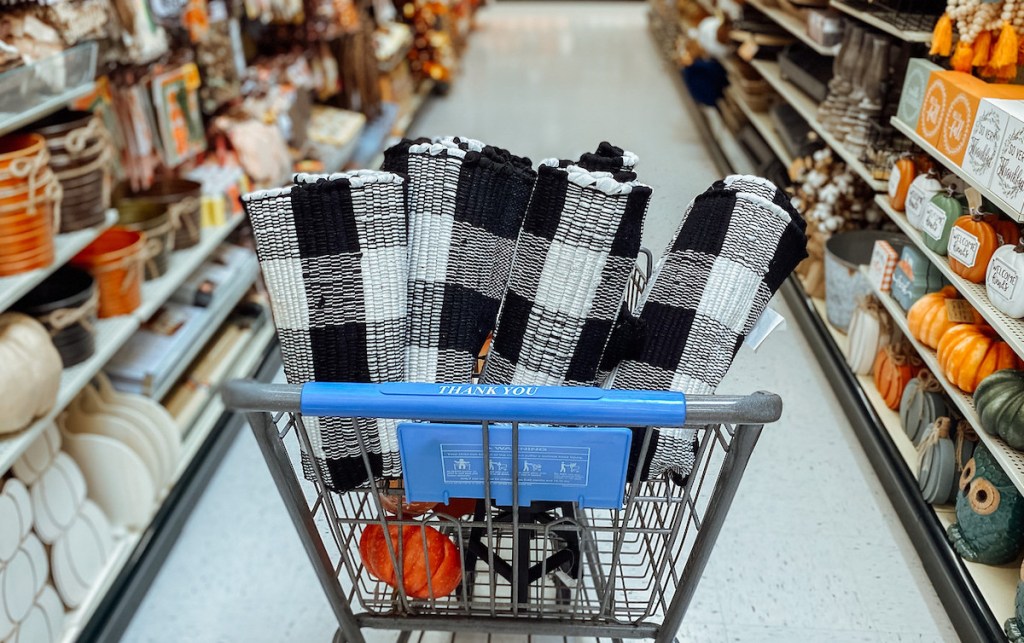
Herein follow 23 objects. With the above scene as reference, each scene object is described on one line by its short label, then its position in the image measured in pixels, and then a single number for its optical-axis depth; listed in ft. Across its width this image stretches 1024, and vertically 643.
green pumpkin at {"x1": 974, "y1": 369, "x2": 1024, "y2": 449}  5.67
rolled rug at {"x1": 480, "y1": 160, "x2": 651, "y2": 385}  3.14
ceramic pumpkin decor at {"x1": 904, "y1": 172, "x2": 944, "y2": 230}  7.34
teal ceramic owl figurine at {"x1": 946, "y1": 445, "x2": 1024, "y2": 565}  5.90
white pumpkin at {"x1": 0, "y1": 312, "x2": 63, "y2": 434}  5.27
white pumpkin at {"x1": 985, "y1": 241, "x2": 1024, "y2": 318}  5.74
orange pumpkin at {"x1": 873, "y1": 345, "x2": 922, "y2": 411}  7.88
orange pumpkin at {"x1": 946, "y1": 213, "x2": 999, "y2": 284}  6.29
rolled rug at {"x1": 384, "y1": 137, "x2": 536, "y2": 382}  3.34
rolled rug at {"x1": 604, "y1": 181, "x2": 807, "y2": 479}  3.29
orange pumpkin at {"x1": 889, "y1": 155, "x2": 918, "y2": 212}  7.97
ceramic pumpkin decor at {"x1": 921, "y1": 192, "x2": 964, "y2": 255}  6.86
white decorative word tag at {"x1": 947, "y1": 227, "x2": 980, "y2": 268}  6.37
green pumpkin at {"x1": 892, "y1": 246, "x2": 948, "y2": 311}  7.50
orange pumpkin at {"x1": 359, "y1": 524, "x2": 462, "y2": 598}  3.85
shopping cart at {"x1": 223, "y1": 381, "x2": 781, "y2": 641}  2.98
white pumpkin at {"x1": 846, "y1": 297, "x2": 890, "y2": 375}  8.37
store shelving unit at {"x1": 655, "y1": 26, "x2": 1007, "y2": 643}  5.92
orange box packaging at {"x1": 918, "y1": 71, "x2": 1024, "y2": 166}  6.44
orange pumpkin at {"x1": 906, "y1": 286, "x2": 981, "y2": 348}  7.00
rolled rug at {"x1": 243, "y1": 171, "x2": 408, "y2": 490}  3.17
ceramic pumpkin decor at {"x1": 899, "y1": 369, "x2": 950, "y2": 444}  7.18
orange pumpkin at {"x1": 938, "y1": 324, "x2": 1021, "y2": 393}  6.27
